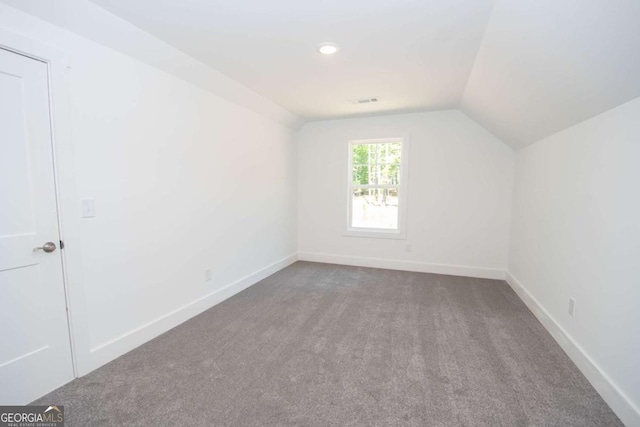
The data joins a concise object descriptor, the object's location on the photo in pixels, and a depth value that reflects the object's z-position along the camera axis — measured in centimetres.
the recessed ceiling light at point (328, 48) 226
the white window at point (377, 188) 465
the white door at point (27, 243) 163
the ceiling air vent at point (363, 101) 368
